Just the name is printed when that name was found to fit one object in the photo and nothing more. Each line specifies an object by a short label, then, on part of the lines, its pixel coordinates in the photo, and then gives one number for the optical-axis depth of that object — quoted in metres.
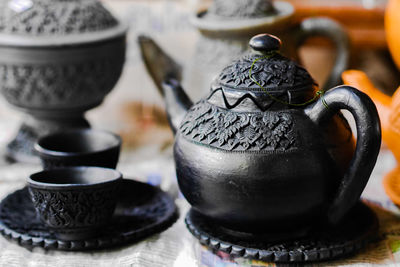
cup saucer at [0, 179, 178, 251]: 0.70
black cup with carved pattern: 0.68
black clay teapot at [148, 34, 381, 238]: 0.66
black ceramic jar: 0.87
